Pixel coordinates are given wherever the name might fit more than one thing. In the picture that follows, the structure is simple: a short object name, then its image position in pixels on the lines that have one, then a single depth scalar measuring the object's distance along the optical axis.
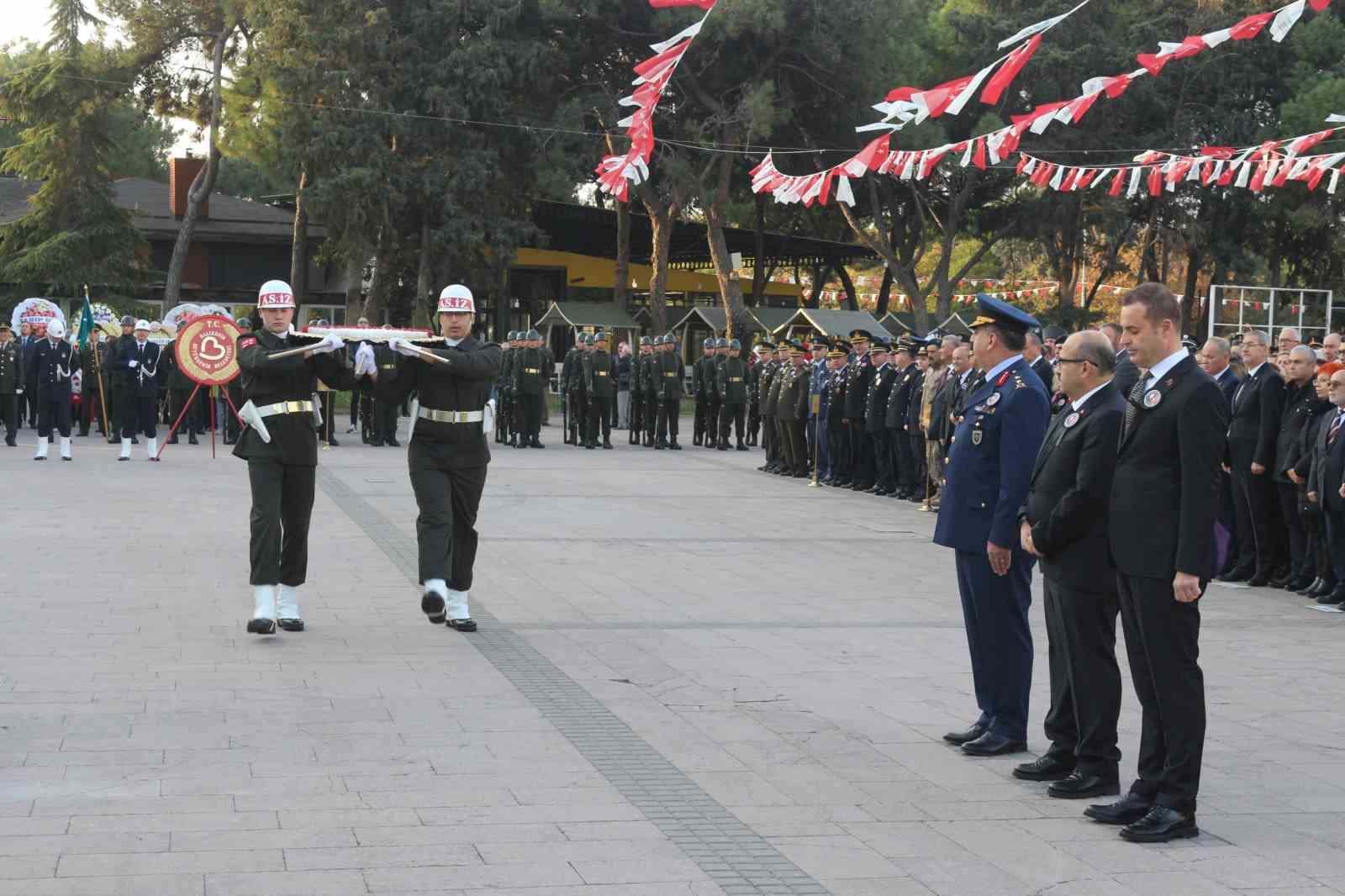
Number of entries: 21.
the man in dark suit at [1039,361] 12.88
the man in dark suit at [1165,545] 5.44
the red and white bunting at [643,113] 13.10
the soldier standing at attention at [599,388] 26.86
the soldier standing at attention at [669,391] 27.28
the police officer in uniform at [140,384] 23.08
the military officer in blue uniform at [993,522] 6.63
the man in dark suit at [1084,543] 5.90
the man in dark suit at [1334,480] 11.45
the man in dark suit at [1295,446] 12.15
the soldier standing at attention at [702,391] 27.61
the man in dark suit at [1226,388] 12.62
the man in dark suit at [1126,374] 11.66
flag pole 25.34
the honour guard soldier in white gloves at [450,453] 9.30
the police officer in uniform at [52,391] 21.36
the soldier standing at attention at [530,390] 26.44
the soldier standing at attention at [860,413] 19.88
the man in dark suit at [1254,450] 12.51
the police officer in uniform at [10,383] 24.31
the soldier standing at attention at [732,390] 27.27
